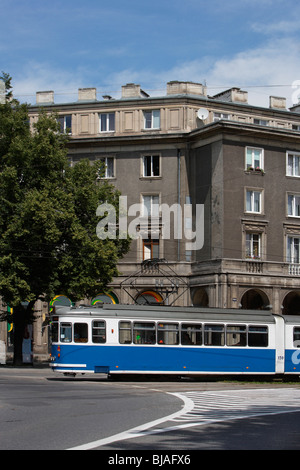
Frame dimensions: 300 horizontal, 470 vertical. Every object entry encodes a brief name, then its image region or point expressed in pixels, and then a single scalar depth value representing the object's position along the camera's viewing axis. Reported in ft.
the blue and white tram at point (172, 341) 96.94
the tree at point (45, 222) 125.08
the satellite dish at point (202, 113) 169.05
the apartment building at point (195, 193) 154.10
